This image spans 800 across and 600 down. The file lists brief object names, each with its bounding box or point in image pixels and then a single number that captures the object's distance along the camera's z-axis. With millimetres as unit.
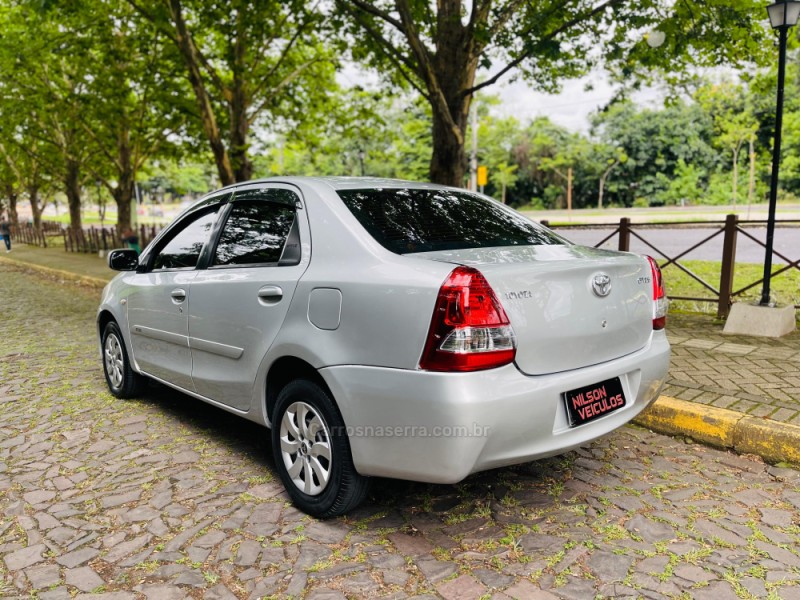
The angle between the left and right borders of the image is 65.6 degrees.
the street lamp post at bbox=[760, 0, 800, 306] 6137
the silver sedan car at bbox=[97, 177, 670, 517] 2484
